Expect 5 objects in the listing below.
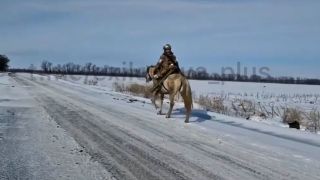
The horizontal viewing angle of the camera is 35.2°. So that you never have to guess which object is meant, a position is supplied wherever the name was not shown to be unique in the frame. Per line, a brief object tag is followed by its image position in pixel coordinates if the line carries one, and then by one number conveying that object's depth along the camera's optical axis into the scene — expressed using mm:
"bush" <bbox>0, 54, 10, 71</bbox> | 143625
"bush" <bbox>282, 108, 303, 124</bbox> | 17200
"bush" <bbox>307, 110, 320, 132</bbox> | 15291
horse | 14391
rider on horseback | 15533
